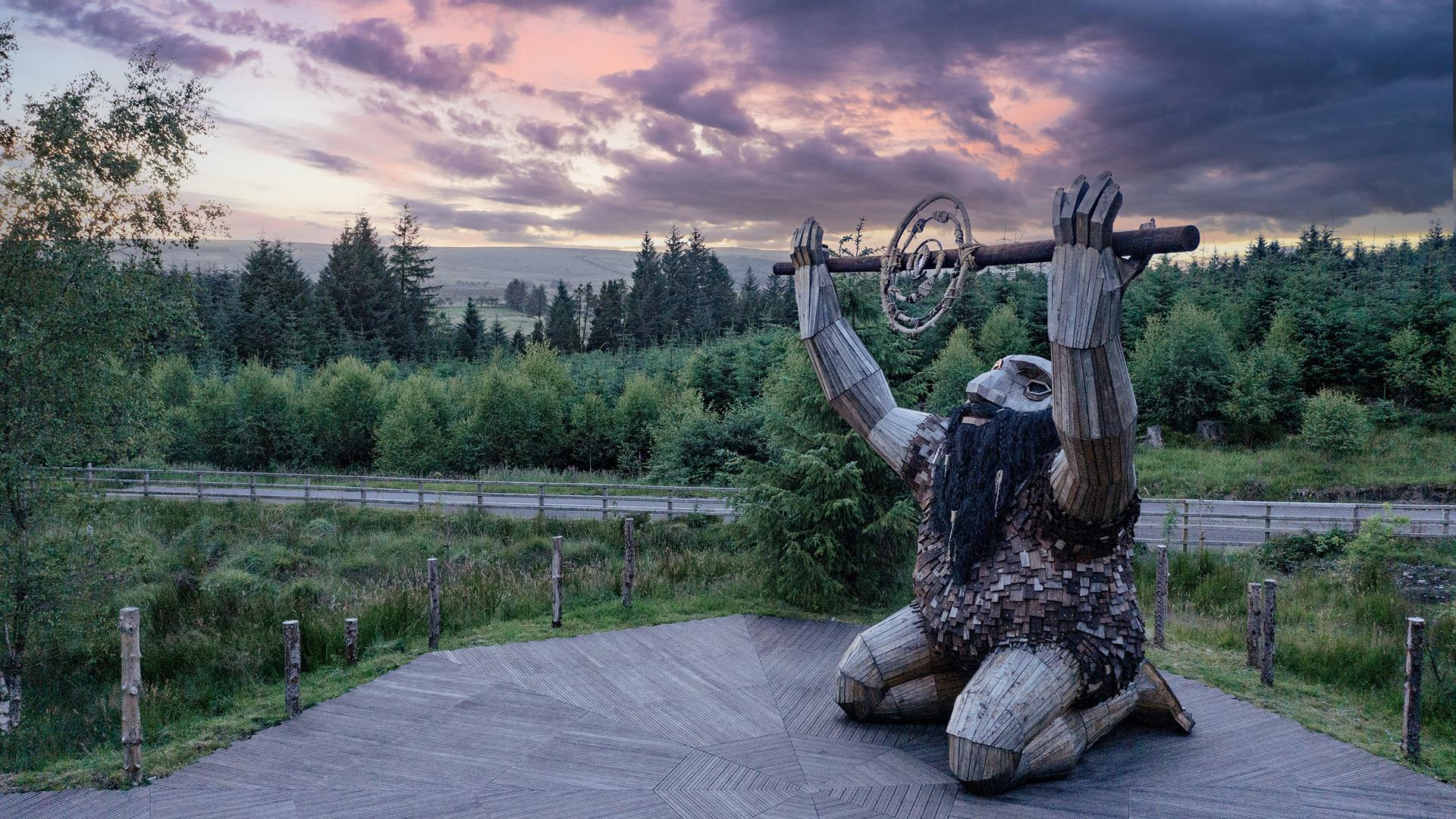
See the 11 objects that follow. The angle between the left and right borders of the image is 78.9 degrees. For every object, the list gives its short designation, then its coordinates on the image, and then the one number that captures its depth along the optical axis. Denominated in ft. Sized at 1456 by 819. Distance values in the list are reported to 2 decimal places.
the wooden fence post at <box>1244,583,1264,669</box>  23.47
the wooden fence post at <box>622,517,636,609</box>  29.01
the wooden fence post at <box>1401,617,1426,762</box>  17.98
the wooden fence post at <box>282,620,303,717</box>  19.94
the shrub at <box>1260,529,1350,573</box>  46.29
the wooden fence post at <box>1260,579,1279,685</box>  21.93
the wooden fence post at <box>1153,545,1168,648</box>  25.88
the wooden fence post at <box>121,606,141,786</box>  16.70
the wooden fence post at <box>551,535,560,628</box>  26.66
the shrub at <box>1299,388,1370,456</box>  72.28
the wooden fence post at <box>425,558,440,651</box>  24.84
